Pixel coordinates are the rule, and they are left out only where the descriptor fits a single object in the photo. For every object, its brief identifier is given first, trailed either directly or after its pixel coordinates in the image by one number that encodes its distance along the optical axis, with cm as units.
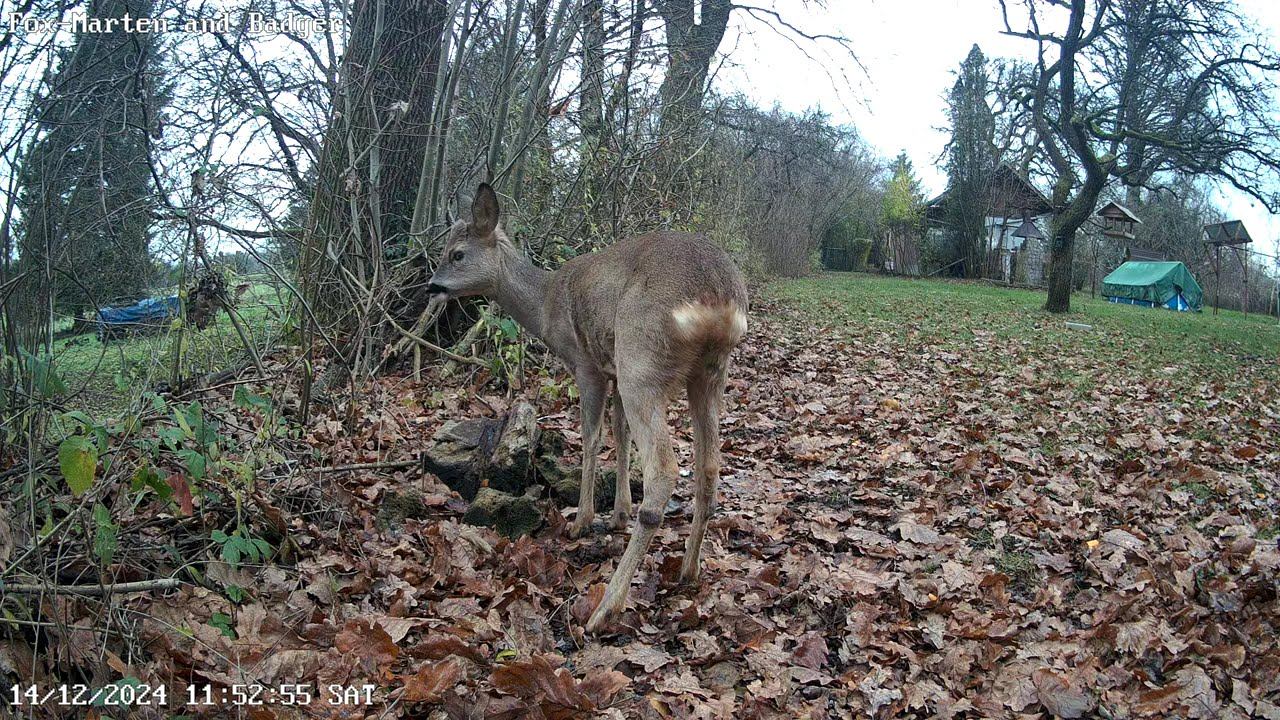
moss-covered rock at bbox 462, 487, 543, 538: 433
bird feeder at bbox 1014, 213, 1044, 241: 3534
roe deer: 368
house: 3647
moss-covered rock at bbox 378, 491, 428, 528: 426
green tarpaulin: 2994
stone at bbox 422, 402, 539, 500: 467
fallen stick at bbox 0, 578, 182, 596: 247
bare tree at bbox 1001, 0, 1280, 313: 1622
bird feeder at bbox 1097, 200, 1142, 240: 3647
